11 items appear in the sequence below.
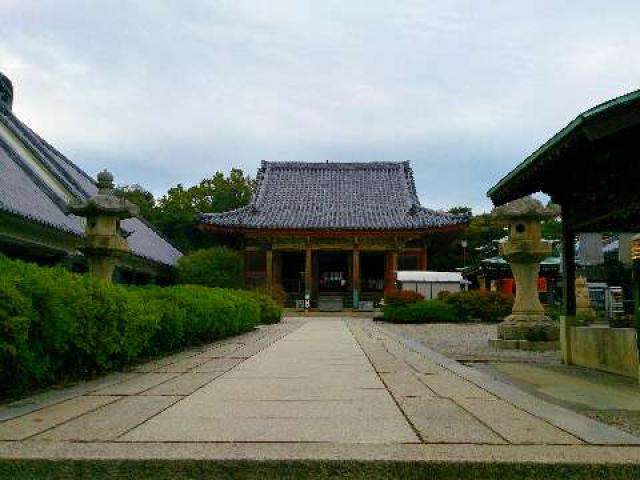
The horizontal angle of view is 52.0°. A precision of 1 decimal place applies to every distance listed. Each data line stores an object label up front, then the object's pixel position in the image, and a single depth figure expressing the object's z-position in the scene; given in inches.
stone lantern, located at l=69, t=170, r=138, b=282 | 447.8
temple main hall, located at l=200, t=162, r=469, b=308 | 1259.8
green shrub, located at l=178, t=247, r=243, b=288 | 1130.7
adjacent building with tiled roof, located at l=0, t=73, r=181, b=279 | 594.9
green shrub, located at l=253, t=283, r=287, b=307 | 1059.9
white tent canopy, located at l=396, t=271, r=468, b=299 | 1180.5
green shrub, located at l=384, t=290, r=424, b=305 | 967.6
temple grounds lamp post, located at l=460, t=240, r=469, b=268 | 1718.5
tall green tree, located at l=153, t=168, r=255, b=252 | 1681.8
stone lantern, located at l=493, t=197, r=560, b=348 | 464.8
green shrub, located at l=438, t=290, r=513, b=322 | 943.7
